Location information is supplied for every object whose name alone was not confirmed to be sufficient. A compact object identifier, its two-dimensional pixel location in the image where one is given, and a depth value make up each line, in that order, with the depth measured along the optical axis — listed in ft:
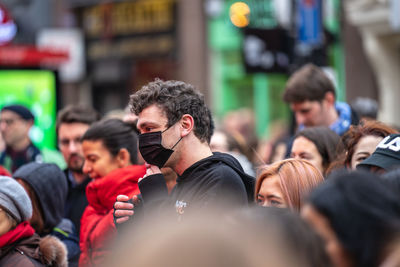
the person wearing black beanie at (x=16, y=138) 37.81
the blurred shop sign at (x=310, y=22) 52.31
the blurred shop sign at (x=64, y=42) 78.10
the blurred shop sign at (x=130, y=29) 113.42
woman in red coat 22.59
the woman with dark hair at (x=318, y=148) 26.41
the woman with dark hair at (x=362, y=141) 24.04
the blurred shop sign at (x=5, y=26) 68.45
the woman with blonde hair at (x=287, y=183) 18.55
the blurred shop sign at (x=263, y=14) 92.84
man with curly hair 18.33
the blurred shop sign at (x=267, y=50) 51.80
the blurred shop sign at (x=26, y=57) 59.83
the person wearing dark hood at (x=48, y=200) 24.38
